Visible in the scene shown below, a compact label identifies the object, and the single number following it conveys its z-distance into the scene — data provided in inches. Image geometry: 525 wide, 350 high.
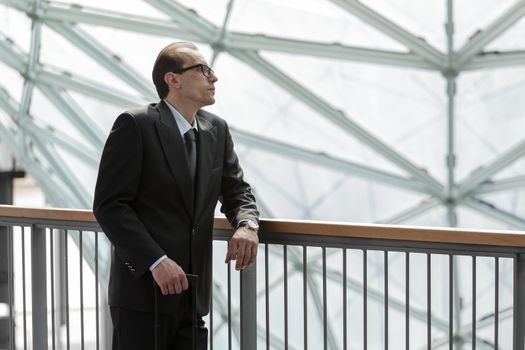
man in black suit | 360.0
